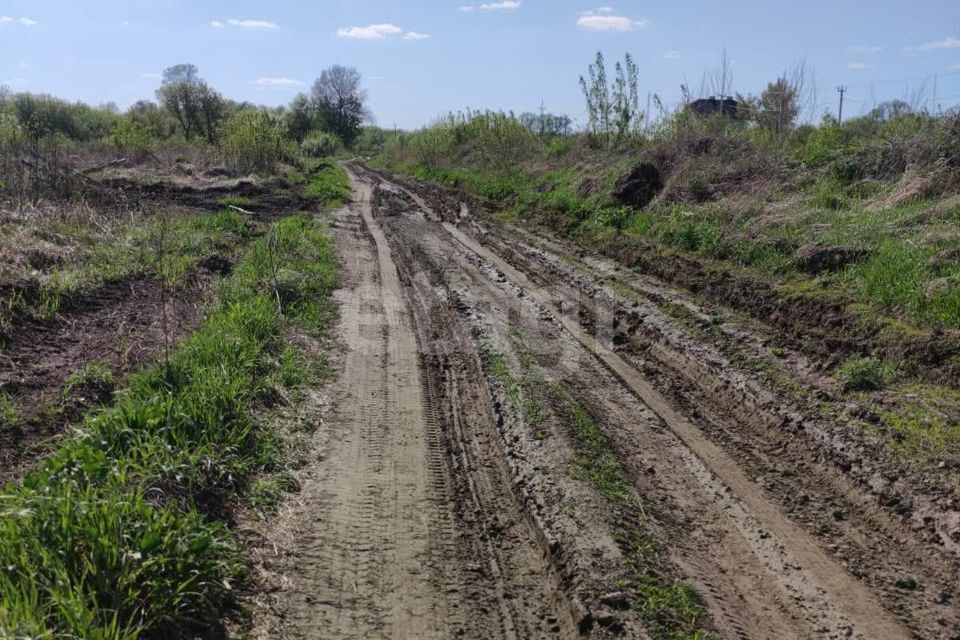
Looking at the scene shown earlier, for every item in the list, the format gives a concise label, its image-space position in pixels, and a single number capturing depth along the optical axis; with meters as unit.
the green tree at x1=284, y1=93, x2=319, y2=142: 71.52
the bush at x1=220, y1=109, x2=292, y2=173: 27.95
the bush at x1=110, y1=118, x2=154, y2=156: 31.91
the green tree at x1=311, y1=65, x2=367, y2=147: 80.00
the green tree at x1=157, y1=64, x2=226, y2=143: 50.84
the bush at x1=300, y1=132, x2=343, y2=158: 59.59
